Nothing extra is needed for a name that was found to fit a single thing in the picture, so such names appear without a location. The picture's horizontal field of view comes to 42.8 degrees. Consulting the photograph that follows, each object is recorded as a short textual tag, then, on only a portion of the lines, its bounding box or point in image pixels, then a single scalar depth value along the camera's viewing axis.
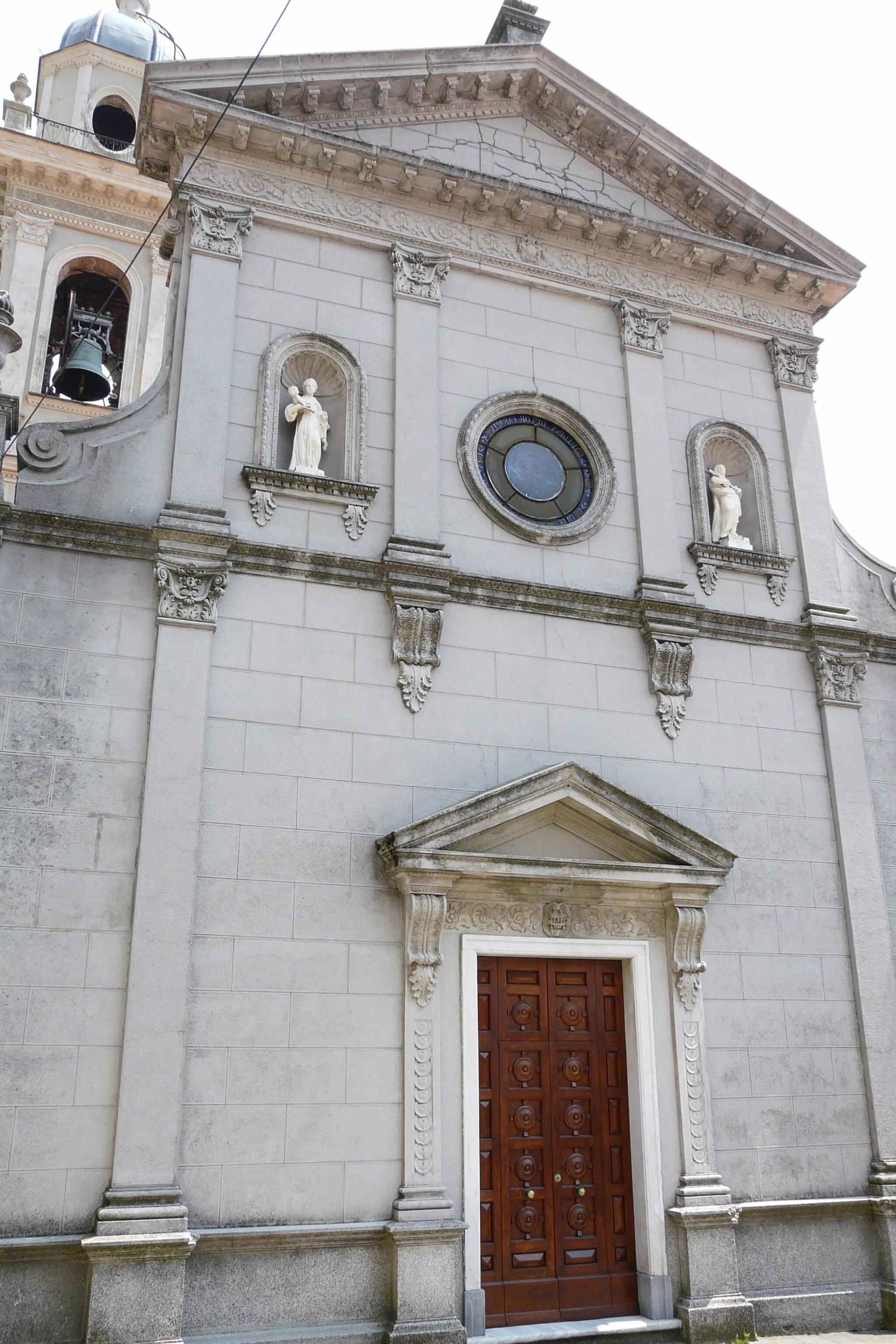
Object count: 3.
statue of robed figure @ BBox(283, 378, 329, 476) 11.88
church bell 12.70
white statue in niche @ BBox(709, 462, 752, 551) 13.71
